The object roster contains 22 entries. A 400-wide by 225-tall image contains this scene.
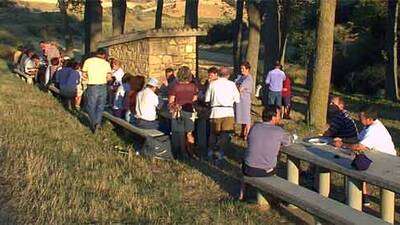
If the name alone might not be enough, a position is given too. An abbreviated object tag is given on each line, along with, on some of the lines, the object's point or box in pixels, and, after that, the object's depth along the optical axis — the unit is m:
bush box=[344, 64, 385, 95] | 32.56
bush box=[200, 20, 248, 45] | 63.19
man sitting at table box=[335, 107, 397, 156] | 8.66
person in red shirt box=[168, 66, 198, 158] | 11.53
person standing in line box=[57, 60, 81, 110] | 16.64
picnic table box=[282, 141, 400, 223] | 7.42
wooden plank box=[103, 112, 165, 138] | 11.33
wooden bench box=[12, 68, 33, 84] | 21.70
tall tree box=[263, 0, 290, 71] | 21.31
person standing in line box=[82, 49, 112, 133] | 13.48
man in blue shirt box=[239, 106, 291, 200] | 8.44
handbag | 7.66
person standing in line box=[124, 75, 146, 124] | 12.85
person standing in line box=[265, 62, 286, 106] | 16.77
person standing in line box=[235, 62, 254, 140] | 12.80
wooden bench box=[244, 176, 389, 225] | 6.62
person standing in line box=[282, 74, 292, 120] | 17.44
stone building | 17.62
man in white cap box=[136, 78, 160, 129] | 11.73
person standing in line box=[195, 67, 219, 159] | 11.77
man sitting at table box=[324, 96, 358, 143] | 9.57
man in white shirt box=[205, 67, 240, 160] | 11.03
